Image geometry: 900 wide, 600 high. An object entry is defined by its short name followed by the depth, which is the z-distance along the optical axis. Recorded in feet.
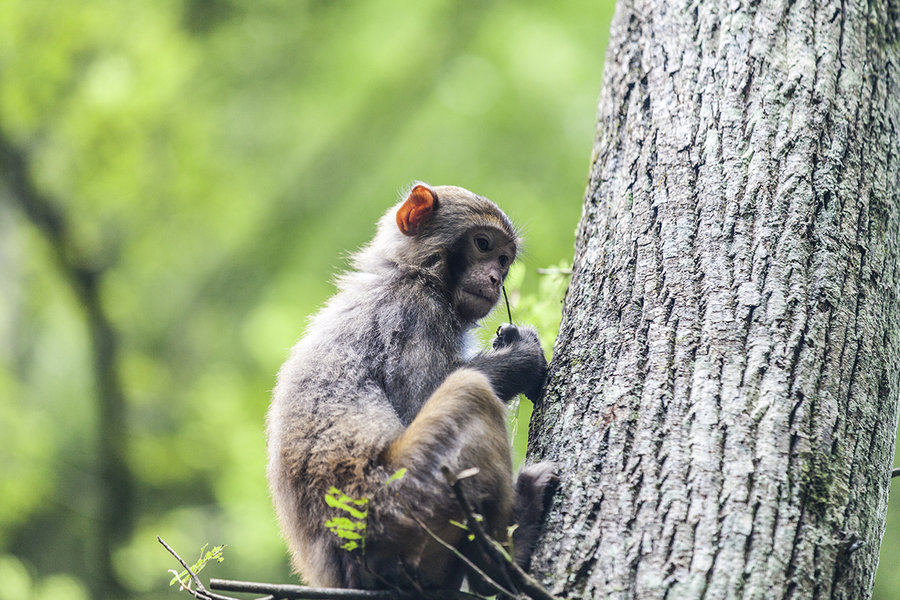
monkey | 23.50
